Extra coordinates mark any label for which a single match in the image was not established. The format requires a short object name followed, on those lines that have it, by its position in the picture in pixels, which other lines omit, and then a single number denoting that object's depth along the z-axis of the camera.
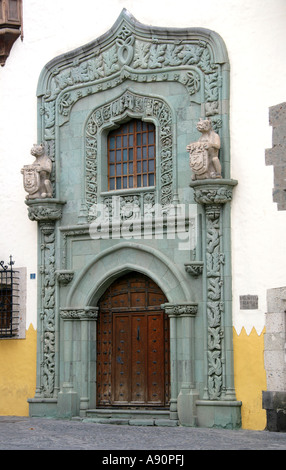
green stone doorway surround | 17.27
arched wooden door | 18.08
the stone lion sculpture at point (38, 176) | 19.08
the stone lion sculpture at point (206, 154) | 17.17
